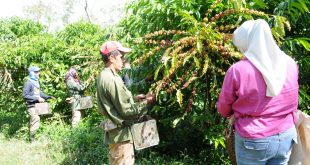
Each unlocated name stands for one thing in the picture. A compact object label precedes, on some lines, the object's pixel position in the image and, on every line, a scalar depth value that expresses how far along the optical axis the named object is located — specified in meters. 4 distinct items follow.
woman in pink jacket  1.73
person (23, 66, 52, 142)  5.34
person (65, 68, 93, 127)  5.35
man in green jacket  2.41
